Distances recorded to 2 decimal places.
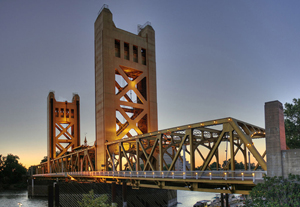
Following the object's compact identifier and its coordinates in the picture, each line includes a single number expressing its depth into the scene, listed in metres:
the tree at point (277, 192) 18.75
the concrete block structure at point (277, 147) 21.08
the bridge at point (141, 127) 22.53
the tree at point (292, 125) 45.66
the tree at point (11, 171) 134.14
